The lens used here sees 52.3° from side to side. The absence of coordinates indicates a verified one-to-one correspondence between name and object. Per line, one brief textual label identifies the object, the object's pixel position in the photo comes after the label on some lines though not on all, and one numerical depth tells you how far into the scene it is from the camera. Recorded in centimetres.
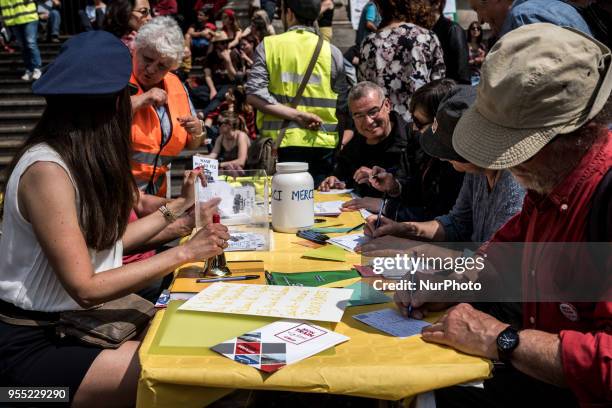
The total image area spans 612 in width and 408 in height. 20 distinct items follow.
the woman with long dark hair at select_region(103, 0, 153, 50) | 425
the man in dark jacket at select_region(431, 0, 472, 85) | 472
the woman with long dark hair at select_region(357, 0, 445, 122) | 420
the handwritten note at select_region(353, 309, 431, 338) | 165
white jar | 281
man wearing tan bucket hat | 139
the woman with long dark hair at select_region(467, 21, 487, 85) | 1002
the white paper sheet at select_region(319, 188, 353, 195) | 410
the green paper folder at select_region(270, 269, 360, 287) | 207
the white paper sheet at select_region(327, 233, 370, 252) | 255
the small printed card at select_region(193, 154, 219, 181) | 259
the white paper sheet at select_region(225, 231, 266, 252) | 254
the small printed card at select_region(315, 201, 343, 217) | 330
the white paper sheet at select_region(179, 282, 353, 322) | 173
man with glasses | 390
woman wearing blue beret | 184
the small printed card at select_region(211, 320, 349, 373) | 145
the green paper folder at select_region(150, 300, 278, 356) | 153
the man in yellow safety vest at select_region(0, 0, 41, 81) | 946
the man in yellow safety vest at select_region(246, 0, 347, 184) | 438
